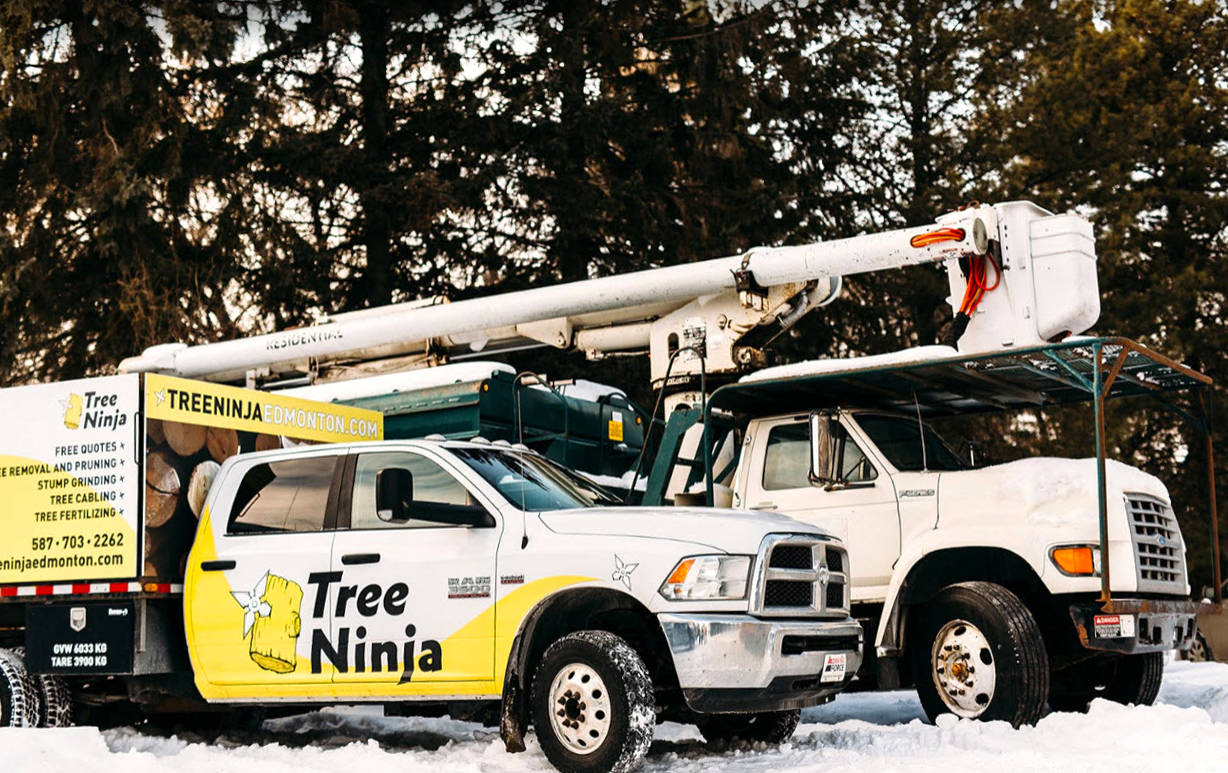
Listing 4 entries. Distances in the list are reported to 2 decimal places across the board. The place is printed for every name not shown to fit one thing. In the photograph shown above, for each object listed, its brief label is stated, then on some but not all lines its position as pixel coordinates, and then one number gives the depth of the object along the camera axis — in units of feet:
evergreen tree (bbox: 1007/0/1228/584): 78.02
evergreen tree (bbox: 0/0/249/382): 67.10
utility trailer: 31.48
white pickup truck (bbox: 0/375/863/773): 25.68
